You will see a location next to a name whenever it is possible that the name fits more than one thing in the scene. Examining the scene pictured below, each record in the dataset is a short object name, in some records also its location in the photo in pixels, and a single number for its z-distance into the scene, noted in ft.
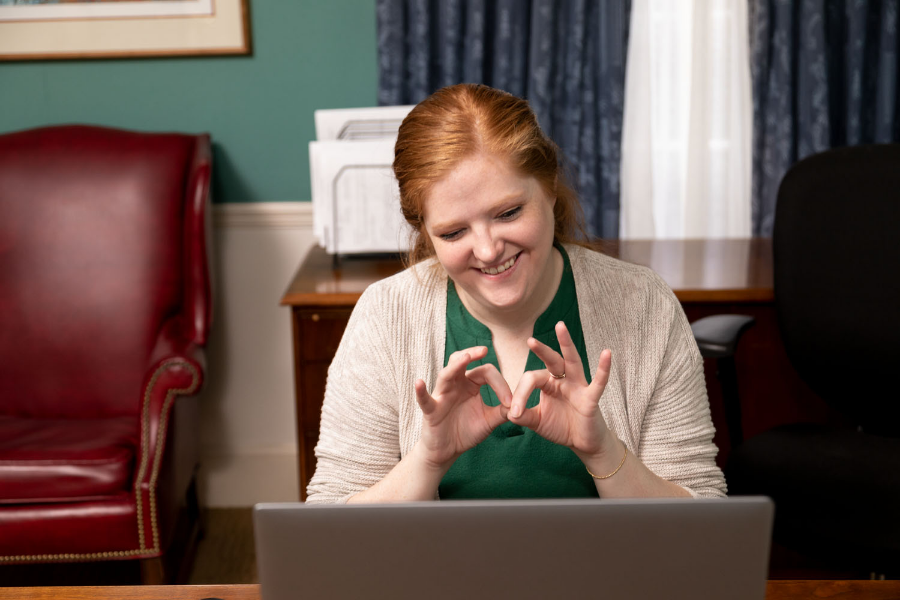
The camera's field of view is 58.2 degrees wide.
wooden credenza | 6.28
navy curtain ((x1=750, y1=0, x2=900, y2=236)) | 7.63
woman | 3.49
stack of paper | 6.95
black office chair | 5.27
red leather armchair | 7.32
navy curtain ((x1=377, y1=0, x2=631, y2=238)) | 7.70
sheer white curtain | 7.98
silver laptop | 2.05
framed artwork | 7.86
